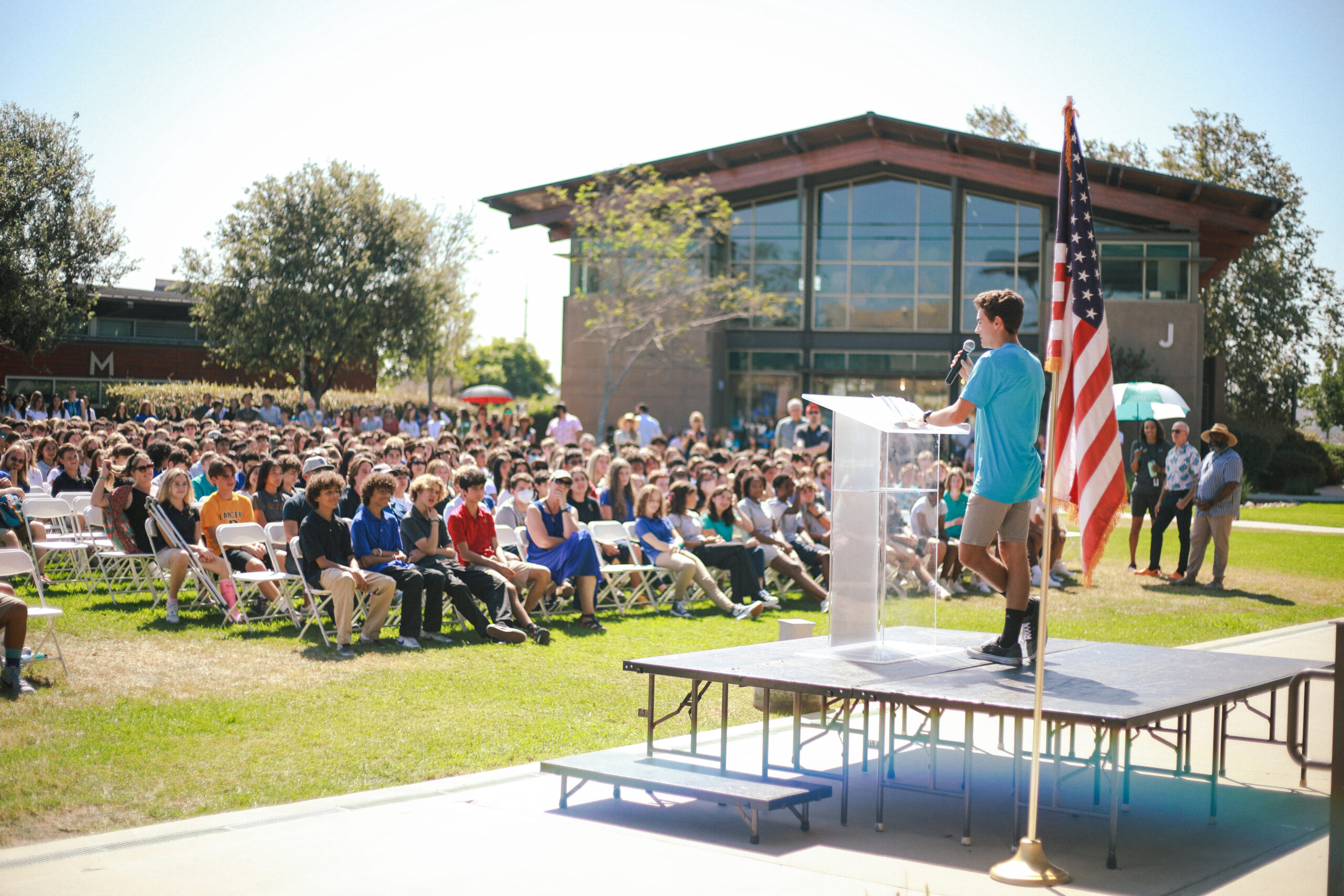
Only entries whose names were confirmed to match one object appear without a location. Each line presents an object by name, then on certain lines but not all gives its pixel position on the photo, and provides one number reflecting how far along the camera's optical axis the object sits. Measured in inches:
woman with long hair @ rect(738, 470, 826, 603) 523.8
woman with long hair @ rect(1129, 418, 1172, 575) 631.2
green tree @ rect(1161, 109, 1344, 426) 1919.3
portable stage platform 192.5
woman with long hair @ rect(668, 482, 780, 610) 503.8
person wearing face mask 484.4
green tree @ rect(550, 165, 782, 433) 1234.6
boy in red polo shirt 423.5
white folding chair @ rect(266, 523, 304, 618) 389.4
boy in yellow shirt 411.5
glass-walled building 1268.5
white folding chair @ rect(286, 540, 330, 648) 363.9
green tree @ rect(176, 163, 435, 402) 1309.1
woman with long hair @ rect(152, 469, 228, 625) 393.7
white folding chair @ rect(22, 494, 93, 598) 447.2
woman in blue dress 439.2
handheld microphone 227.0
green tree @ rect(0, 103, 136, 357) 1203.9
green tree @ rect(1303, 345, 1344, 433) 2436.0
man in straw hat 557.0
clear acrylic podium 244.7
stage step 193.8
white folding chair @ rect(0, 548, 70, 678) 289.1
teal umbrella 687.1
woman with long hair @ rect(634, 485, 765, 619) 484.4
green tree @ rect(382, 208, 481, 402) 1368.1
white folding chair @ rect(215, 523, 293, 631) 393.7
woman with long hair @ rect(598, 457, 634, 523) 539.8
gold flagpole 176.6
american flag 206.5
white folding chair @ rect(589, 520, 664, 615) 474.6
